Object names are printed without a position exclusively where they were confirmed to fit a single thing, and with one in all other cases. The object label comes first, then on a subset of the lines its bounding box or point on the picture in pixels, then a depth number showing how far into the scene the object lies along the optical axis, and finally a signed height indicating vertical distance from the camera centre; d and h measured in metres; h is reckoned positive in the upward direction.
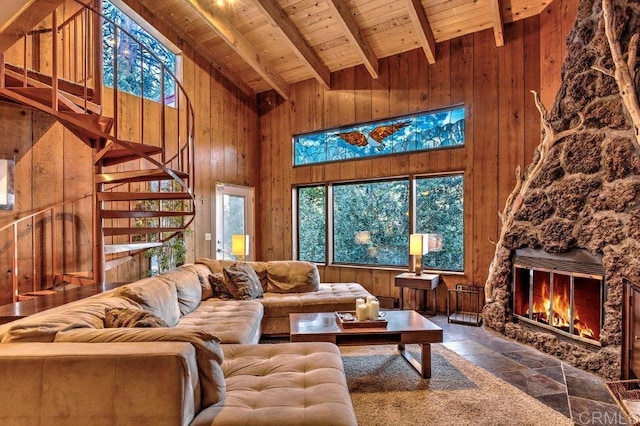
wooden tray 2.69 -0.86
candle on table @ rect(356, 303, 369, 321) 2.77 -0.80
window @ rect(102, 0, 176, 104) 4.55 +2.07
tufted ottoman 1.37 -0.83
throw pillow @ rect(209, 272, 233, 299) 3.73 -0.82
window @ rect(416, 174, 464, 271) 4.76 -0.08
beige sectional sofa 1.29 -0.68
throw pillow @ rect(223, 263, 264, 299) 3.69 -0.78
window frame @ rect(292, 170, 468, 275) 4.70 -0.10
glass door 5.90 -0.08
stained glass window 4.80 +1.09
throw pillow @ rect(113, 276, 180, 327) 2.39 -0.62
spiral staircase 2.97 +0.76
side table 4.29 -0.88
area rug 2.14 -1.27
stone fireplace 2.75 -0.08
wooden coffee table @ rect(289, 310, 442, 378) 2.58 -0.91
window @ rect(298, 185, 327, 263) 5.96 -0.22
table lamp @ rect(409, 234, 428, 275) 4.45 -0.46
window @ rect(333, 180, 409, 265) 5.23 -0.19
